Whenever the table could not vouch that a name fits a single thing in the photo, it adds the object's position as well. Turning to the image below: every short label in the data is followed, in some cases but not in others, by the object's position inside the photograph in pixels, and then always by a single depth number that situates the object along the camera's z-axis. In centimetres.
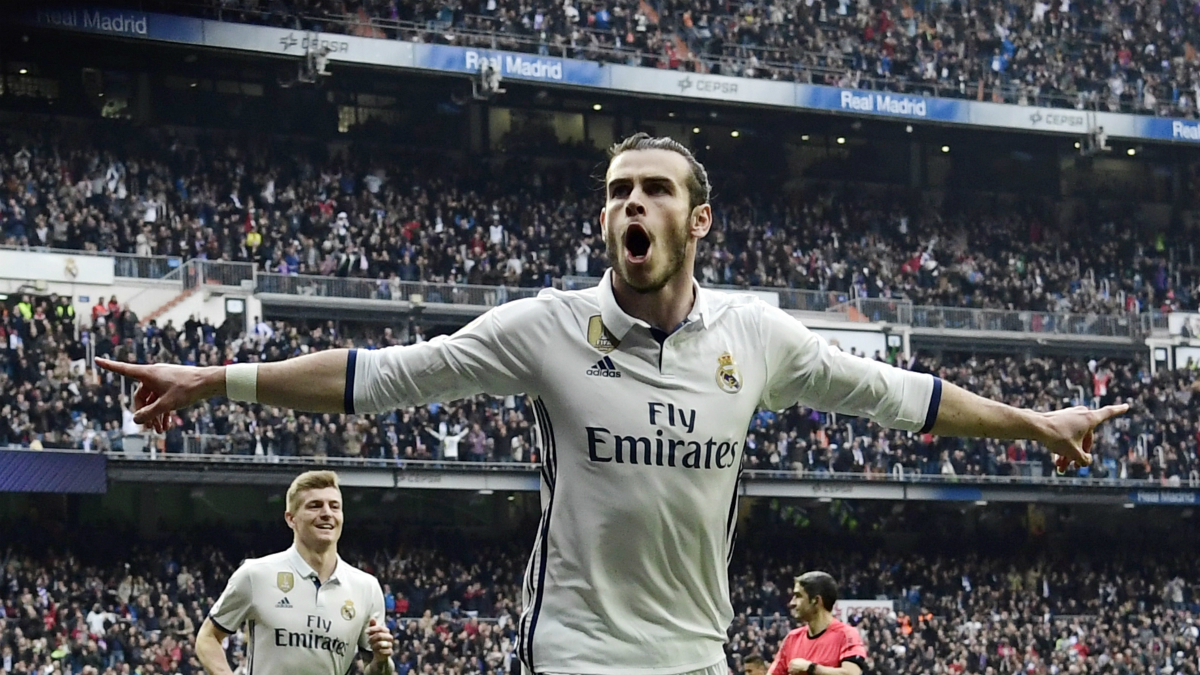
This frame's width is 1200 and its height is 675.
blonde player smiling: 888
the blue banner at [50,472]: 3241
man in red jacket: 1167
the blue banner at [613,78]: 4094
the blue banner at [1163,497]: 4272
